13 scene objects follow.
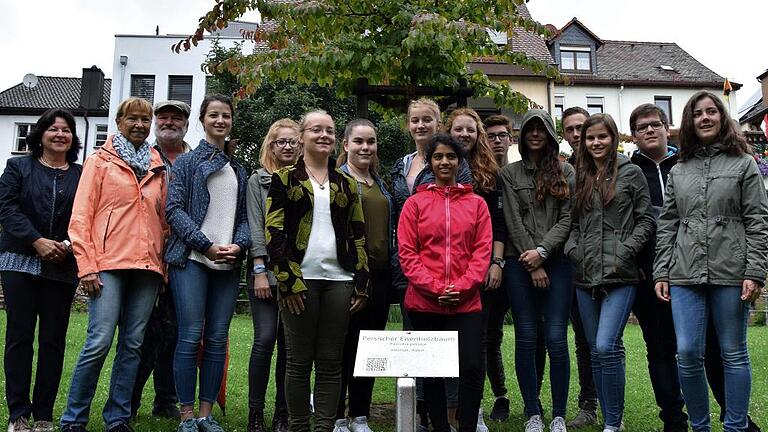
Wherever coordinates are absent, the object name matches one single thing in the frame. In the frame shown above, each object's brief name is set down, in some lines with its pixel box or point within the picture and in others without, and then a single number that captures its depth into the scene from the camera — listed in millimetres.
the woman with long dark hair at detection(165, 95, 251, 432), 4363
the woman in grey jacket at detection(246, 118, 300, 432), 4539
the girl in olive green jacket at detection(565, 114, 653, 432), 4477
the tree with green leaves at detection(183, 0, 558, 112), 5719
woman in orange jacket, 4238
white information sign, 3529
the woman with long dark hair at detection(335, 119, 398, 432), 4703
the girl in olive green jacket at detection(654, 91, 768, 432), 3975
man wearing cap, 5090
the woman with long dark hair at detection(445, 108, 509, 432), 4676
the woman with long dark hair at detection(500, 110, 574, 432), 4715
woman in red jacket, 4172
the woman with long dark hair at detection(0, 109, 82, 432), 4434
